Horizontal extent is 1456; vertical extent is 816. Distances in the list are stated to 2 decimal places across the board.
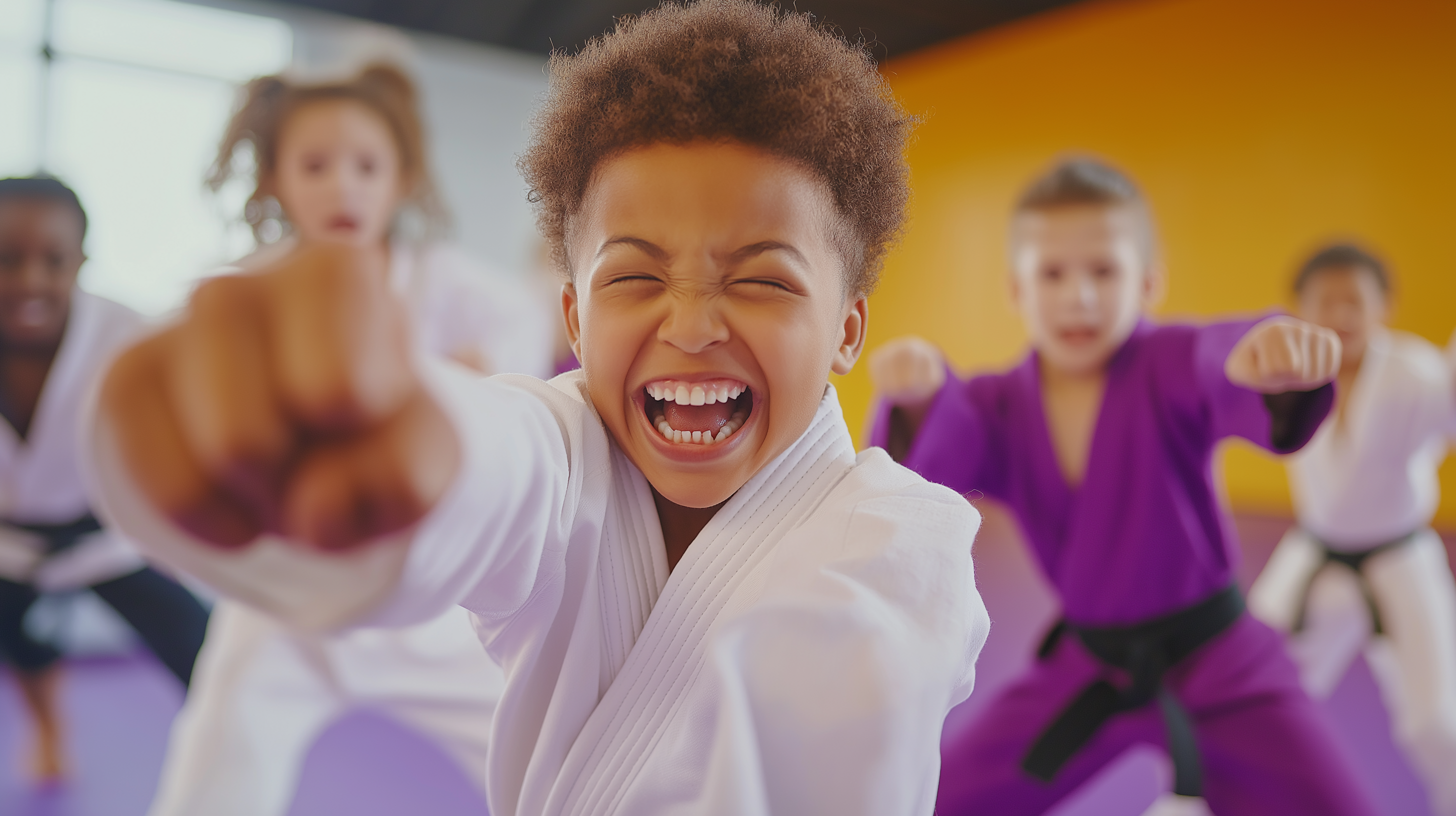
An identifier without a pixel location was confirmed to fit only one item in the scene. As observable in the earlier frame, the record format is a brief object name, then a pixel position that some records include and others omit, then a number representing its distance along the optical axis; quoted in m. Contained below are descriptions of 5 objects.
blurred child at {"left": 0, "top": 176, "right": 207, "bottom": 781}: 2.27
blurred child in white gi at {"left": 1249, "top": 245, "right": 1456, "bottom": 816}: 2.71
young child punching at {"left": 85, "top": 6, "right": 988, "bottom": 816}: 0.51
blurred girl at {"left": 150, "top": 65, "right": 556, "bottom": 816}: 1.72
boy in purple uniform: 1.64
